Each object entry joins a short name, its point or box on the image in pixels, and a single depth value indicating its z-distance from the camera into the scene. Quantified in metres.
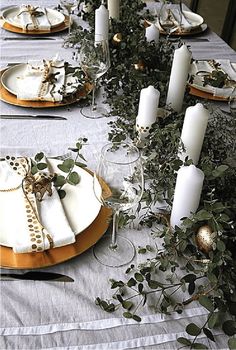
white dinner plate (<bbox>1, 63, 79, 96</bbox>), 1.28
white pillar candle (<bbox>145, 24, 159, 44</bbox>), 1.39
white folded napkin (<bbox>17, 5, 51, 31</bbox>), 1.70
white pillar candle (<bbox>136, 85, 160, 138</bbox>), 1.06
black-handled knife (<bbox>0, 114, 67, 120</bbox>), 1.19
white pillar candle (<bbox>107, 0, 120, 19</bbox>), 1.58
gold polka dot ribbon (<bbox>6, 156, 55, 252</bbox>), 0.78
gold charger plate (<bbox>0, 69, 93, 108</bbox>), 1.23
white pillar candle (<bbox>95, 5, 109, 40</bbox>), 1.40
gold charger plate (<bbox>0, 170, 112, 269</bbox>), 0.75
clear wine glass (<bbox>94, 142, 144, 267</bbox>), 0.77
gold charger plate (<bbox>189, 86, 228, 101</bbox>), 1.33
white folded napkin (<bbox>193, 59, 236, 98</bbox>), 1.33
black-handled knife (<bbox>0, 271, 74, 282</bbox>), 0.75
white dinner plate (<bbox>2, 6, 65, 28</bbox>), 1.73
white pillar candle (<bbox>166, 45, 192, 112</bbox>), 1.16
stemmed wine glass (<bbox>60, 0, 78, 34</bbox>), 1.85
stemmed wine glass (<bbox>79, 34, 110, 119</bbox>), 1.21
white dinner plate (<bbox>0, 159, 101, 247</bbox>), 0.80
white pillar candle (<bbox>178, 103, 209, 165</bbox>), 0.93
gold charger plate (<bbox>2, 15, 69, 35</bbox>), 1.69
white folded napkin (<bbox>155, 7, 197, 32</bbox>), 1.76
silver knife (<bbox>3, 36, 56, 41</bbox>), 1.65
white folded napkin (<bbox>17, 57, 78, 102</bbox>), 1.24
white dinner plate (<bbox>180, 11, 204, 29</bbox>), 1.83
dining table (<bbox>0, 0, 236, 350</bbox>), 0.68
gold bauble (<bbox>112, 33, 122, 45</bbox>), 1.38
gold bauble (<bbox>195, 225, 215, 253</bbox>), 0.76
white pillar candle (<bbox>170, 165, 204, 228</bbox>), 0.78
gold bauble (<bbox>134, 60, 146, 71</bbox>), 1.26
